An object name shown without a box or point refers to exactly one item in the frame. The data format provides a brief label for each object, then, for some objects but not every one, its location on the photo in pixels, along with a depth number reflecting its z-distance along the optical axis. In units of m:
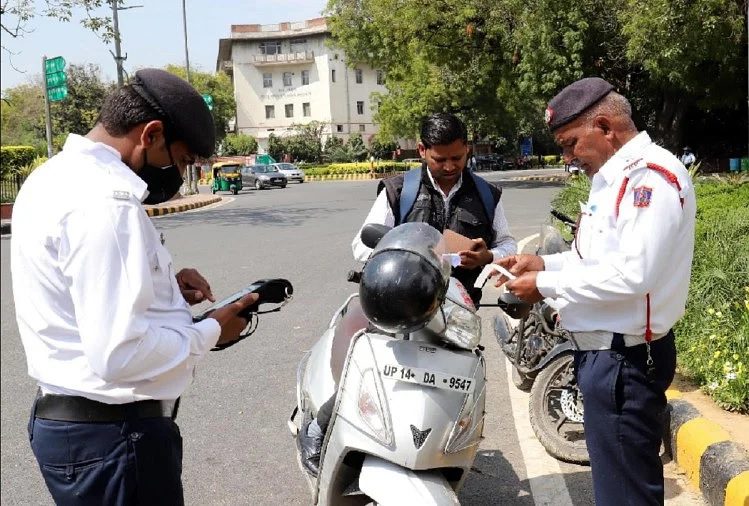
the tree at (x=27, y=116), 47.94
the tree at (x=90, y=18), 14.87
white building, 64.44
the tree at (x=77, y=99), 38.59
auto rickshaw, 32.31
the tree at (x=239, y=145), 61.50
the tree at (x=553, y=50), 16.80
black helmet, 2.36
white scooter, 2.44
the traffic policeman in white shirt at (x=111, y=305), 1.69
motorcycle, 3.99
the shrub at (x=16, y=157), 21.89
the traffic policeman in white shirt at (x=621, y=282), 2.29
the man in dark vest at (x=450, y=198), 3.62
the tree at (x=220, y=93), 64.06
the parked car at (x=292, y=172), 40.50
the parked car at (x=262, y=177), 35.97
